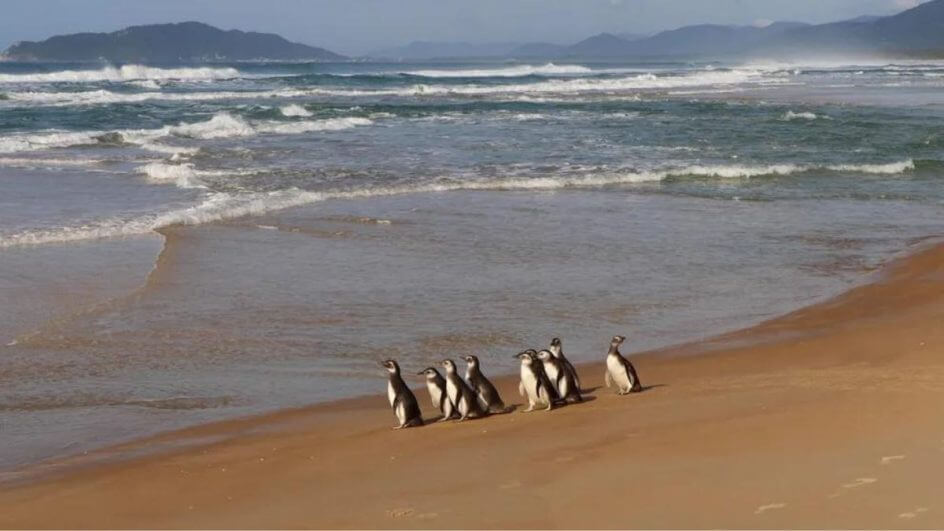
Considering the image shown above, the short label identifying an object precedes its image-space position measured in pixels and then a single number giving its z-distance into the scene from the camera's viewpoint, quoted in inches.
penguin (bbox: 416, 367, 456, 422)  616.1
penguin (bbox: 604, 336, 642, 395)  637.3
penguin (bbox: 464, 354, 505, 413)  615.8
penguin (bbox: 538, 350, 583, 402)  624.1
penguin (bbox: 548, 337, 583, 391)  631.0
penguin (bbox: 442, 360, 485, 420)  606.5
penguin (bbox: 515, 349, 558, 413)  607.8
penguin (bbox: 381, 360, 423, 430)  593.3
